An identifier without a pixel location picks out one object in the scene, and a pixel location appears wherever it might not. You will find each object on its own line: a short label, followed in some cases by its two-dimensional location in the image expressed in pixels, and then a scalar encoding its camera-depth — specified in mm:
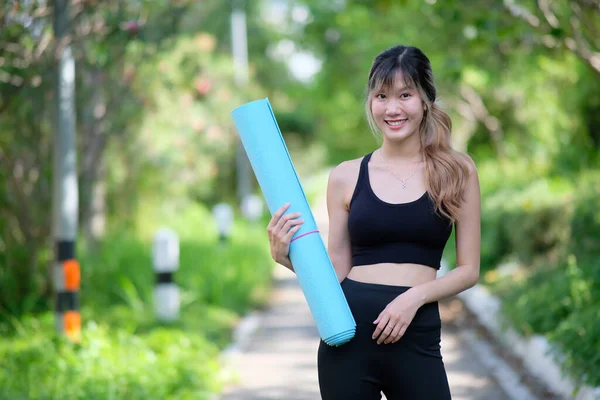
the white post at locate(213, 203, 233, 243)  14875
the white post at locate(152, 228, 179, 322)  8406
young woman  2787
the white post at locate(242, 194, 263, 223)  20642
